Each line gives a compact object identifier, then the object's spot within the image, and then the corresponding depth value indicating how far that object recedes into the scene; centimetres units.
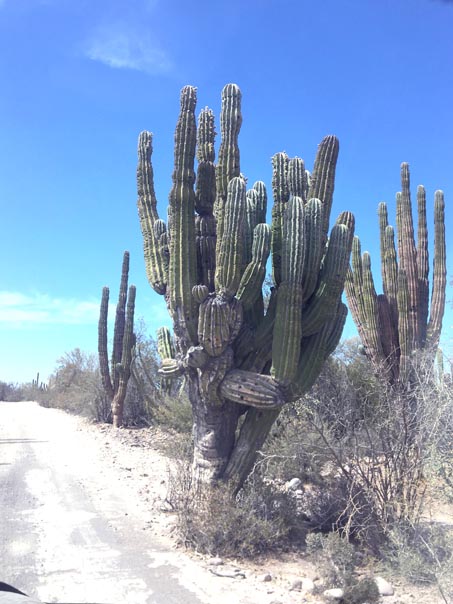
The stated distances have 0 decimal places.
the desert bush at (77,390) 2184
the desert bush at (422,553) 528
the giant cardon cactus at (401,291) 1230
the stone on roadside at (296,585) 573
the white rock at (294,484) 906
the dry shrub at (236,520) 657
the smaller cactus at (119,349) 1969
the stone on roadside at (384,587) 557
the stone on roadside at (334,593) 536
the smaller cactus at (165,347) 846
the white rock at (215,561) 624
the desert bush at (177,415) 1383
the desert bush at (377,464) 596
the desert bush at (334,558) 567
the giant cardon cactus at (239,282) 727
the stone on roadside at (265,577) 591
